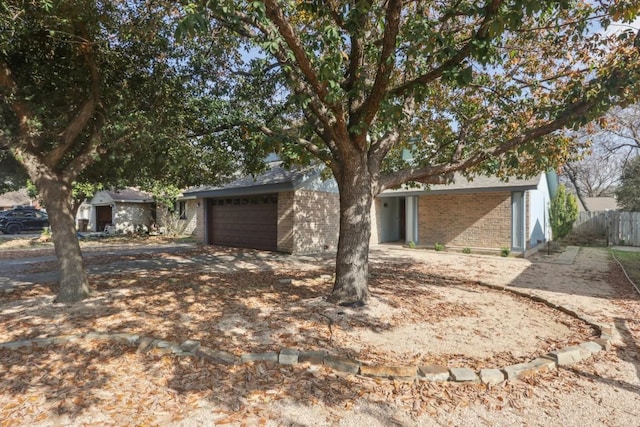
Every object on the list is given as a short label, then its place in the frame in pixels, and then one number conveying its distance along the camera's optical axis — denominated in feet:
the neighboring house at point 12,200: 133.90
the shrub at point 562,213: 57.93
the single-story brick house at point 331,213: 41.98
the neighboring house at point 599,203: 107.76
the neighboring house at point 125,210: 75.72
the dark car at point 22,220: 76.11
